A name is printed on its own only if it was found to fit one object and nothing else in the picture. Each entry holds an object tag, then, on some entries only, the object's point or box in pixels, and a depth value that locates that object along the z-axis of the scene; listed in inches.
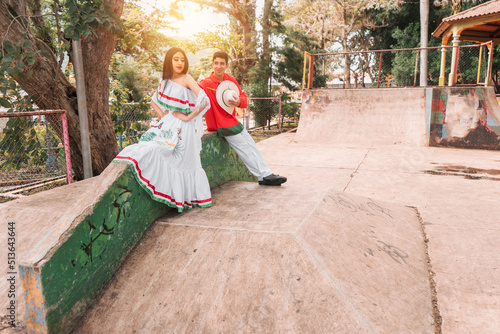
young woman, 120.5
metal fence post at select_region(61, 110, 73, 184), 201.8
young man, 152.2
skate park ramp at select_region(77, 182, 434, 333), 88.4
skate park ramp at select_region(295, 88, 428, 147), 418.3
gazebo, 435.8
